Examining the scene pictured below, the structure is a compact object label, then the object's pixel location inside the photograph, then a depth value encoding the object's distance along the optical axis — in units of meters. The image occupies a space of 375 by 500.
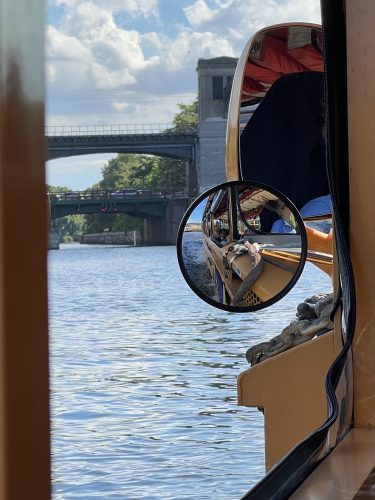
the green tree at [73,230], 56.12
